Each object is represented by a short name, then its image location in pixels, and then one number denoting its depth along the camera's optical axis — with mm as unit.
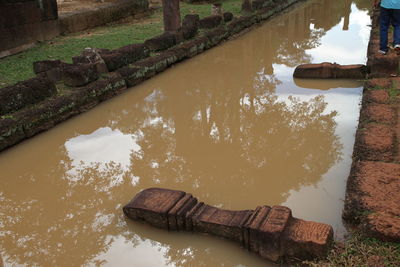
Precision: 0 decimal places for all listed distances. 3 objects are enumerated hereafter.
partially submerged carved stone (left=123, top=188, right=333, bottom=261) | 2508
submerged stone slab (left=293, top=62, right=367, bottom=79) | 6340
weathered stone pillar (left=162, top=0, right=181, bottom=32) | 8953
